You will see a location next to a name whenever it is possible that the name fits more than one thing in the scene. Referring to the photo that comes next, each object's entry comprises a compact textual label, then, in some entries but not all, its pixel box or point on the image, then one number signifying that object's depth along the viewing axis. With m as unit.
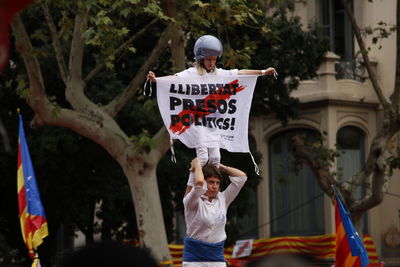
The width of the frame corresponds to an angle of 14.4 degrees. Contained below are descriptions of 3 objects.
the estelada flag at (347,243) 20.81
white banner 14.21
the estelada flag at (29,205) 24.27
